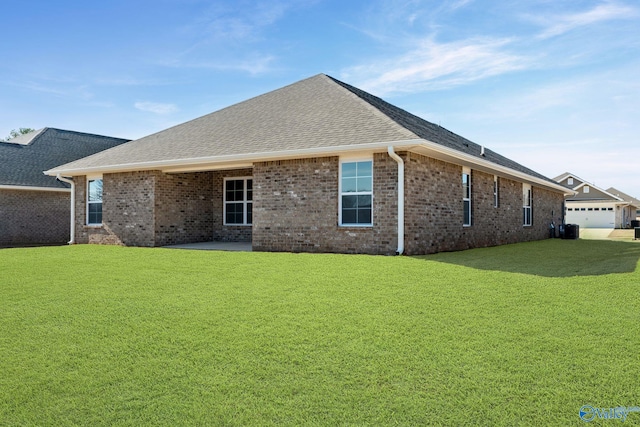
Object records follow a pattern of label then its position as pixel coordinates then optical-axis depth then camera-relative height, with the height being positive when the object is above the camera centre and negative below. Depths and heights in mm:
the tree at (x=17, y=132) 53000 +9820
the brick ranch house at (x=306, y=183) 11719 +1052
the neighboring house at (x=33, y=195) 21172 +1006
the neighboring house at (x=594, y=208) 43656 +928
